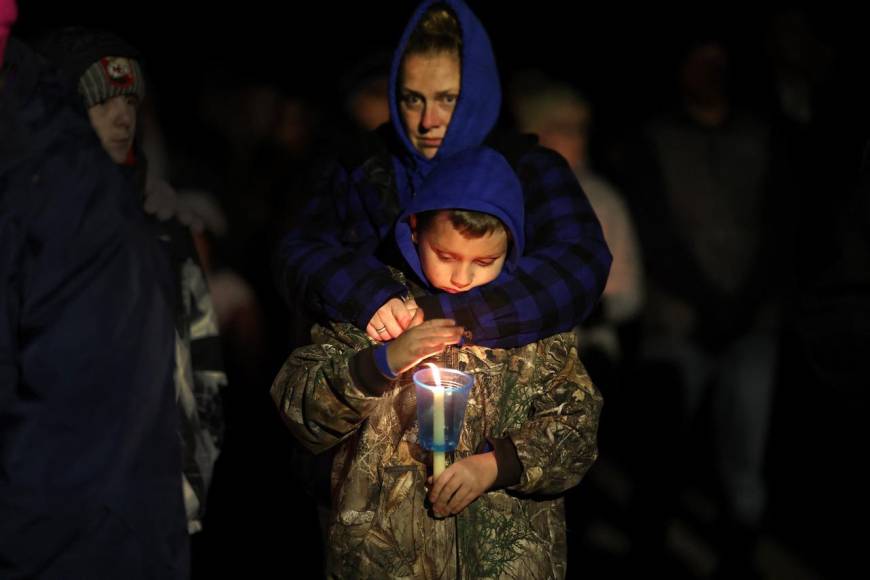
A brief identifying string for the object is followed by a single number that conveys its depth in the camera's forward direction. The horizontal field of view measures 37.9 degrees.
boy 3.06
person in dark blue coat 2.19
